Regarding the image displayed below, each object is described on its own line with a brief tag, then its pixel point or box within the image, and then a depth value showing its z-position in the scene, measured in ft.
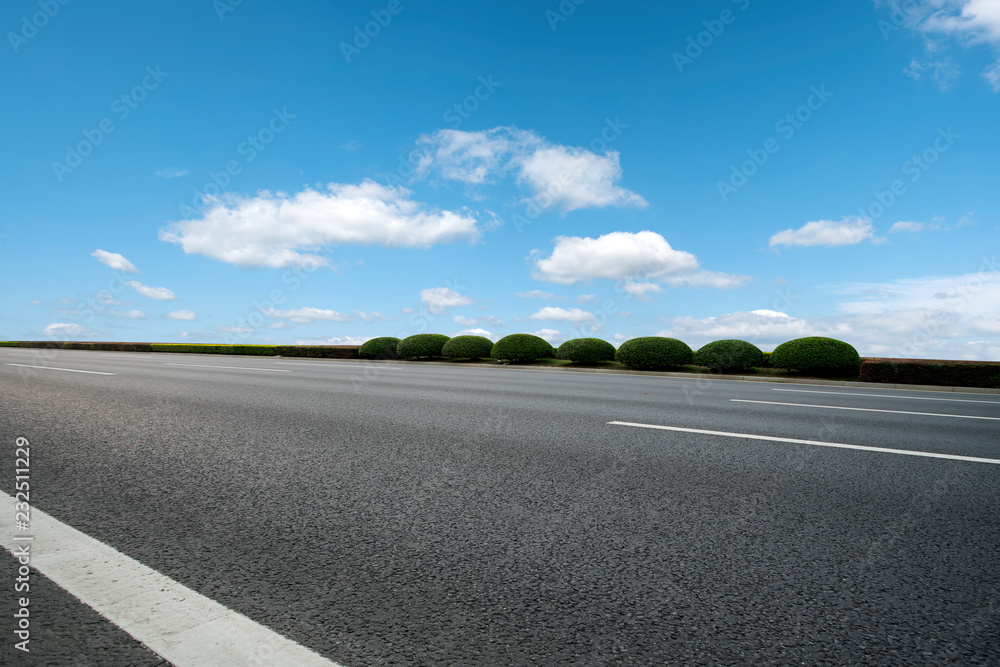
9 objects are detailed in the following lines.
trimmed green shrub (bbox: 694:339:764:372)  65.10
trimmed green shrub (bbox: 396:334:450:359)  87.04
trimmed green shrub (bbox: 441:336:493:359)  83.20
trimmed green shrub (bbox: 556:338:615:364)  72.90
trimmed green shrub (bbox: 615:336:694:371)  67.41
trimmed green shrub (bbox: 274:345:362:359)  96.58
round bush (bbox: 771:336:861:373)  60.18
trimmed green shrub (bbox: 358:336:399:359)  91.86
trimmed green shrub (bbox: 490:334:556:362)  78.12
